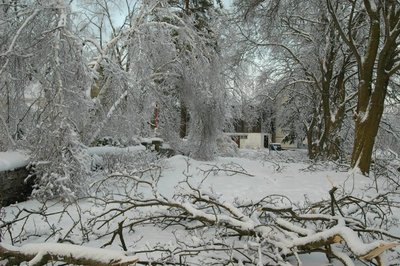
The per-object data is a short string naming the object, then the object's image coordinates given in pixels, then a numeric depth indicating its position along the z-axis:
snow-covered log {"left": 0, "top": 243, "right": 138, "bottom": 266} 2.60
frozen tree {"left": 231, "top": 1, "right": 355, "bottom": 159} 13.00
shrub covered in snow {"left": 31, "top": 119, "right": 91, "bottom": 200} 7.44
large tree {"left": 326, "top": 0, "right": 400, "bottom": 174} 9.82
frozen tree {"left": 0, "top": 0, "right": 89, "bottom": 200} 7.57
